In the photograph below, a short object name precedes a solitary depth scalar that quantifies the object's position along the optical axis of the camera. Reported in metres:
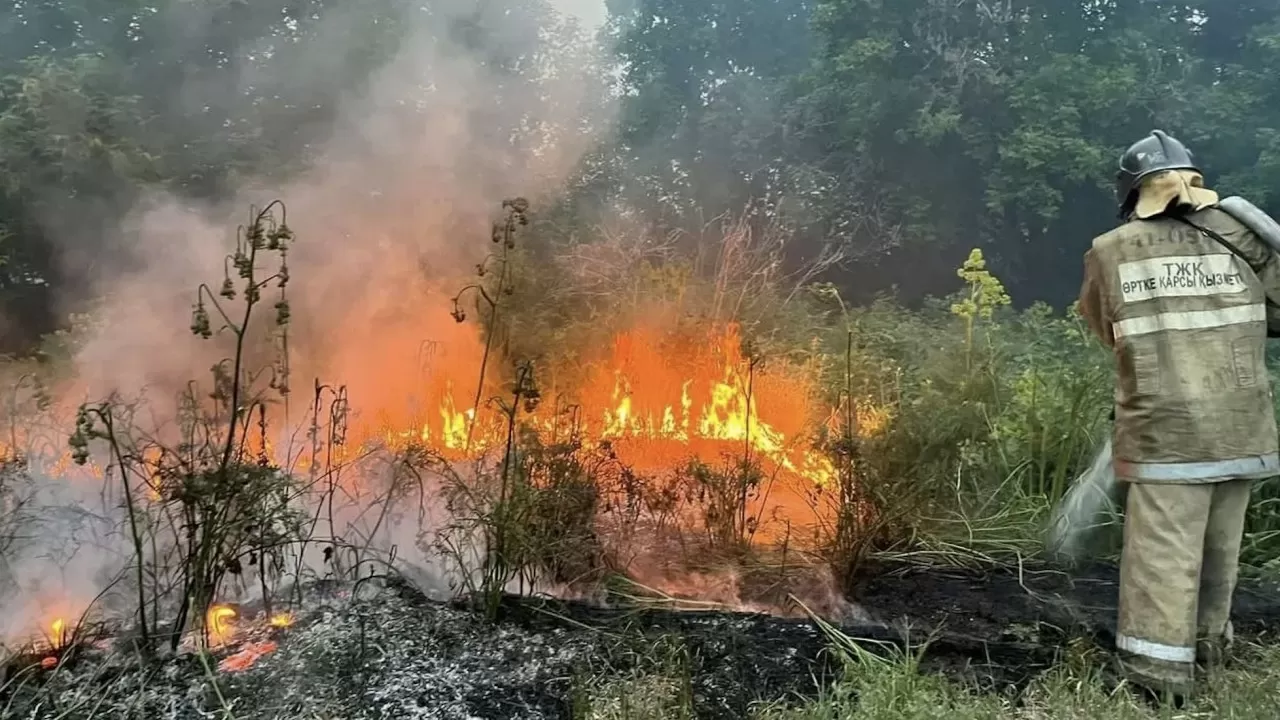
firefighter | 2.92
